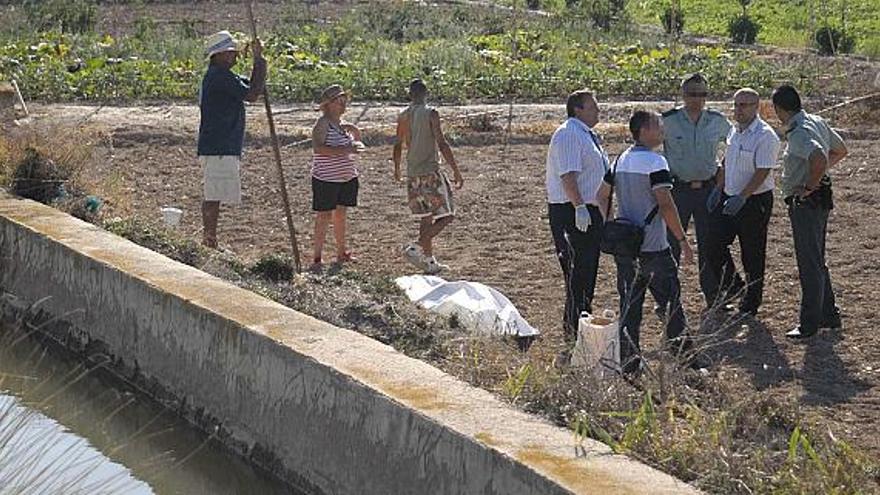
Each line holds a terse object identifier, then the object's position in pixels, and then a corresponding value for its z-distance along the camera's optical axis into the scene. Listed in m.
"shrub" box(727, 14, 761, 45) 35.09
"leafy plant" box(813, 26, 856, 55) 32.34
